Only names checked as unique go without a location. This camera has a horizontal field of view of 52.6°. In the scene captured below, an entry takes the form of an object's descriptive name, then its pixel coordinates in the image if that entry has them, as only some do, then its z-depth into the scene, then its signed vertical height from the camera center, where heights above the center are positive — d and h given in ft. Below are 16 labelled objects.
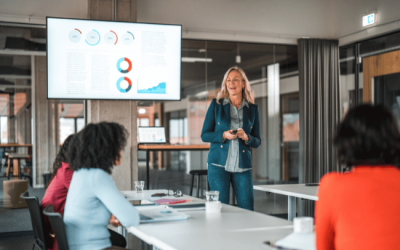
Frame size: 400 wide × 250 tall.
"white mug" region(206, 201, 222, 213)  7.25 -1.47
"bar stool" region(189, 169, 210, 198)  17.34 -2.01
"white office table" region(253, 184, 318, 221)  9.22 -1.57
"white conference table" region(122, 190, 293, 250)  5.06 -1.51
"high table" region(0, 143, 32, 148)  16.63 -0.80
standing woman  9.71 -0.28
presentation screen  14.16 +2.39
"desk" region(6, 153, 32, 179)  16.79 -1.53
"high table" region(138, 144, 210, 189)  16.40 -0.93
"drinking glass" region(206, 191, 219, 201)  7.45 -1.31
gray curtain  18.83 +0.92
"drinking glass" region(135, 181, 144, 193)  9.68 -1.45
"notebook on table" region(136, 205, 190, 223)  6.40 -1.48
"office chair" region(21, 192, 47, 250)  7.01 -1.62
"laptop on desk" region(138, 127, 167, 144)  17.04 -0.41
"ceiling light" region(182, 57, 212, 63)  18.33 +3.02
